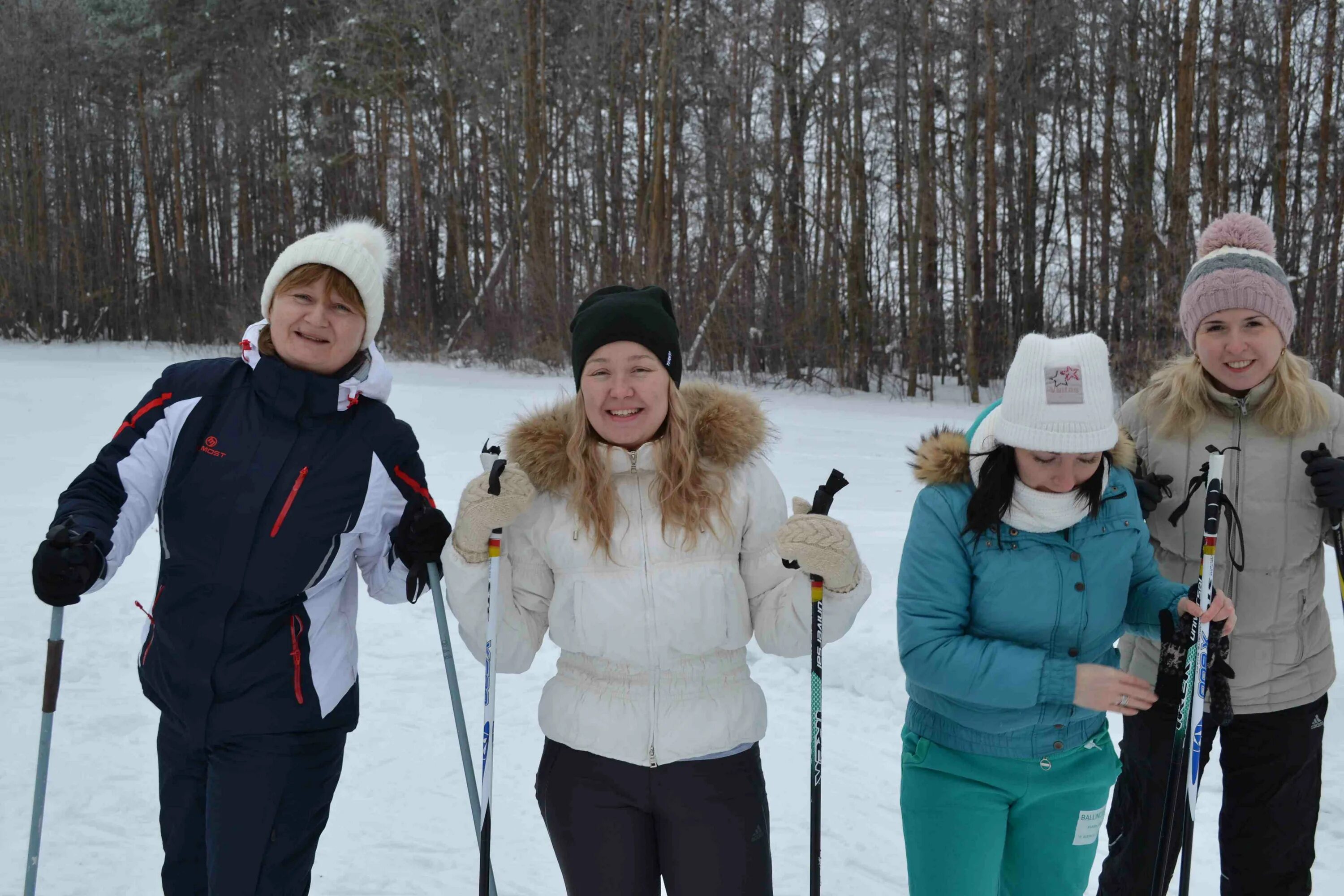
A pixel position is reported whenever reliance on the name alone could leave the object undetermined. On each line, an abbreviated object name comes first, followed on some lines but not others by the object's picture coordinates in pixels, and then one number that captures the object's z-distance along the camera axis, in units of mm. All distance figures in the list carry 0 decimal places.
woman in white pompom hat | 2182
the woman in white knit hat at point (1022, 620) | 2154
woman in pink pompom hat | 2535
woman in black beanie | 2066
